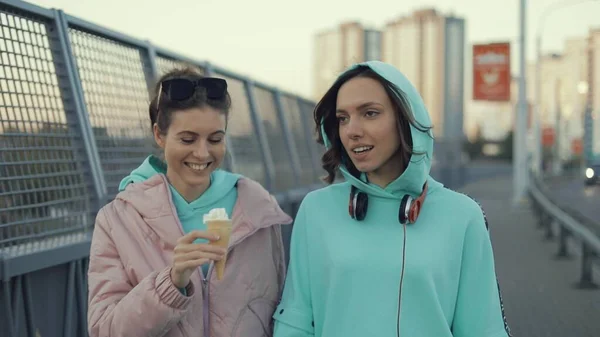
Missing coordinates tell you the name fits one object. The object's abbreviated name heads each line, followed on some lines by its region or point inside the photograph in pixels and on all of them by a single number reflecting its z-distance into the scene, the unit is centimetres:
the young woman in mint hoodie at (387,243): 241
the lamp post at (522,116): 2298
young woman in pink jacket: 236
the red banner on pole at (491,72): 2125
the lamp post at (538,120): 3594
